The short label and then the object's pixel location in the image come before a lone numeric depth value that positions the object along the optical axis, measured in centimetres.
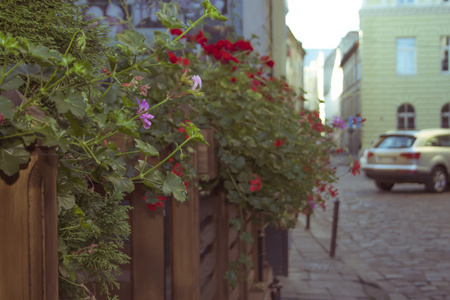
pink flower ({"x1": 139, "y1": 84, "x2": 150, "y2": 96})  120
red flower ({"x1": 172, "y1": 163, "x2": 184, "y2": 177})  214
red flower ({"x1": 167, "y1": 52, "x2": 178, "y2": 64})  276
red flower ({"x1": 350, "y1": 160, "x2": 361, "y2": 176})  412
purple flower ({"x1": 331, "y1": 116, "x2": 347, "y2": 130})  438
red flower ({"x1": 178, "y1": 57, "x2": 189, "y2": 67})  316
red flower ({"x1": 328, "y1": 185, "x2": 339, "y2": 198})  420
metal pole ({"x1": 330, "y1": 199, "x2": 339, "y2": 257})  701
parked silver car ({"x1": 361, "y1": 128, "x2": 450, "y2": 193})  1465
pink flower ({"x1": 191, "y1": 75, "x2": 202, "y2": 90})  127
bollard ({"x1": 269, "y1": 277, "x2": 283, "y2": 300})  435
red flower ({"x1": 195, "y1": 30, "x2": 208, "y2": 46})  371
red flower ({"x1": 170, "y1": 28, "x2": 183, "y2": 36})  339
